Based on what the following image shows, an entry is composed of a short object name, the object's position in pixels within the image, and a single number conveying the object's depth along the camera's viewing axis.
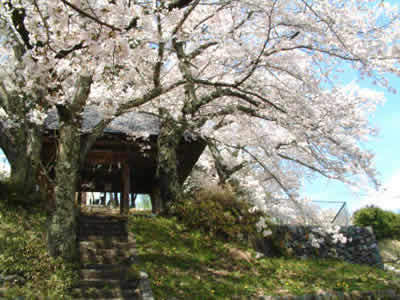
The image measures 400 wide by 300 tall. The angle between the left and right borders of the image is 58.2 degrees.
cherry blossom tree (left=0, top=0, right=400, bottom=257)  5.54
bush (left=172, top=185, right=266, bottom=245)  10.41
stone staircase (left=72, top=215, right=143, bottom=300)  6.55
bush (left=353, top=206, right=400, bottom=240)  17.36
